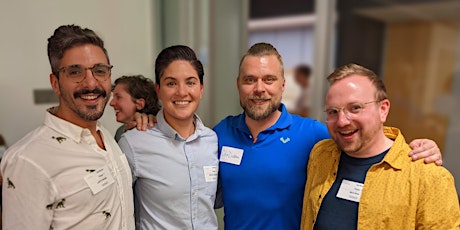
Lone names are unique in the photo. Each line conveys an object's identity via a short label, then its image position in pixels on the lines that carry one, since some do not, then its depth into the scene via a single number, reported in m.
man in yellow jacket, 1.25
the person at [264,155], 1.64
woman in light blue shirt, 1.53
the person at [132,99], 1.93
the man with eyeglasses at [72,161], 1.17
